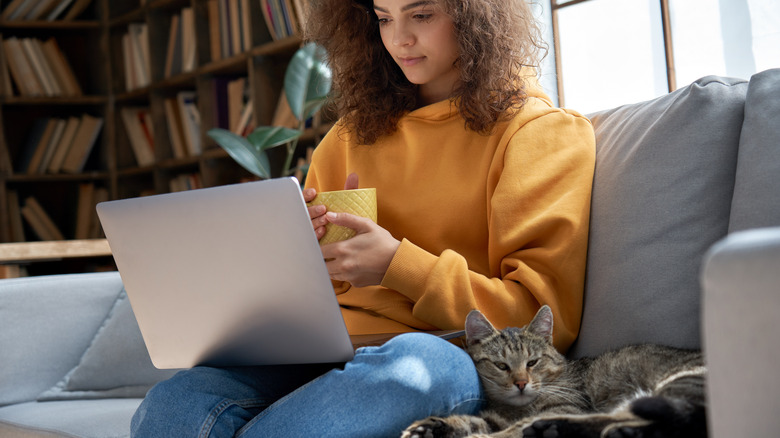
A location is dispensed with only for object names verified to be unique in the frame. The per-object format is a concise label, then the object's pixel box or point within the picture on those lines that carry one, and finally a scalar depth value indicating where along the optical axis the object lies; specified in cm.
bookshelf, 359
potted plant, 278
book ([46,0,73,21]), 406
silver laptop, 91
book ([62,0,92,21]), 416
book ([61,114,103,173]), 412
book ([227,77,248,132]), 349
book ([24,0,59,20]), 403
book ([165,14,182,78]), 382
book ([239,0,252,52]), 333
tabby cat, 87
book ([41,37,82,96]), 408
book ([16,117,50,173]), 404
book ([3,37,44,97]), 396
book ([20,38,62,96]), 397
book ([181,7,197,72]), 368
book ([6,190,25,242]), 399
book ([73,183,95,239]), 420
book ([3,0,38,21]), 397
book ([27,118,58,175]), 403
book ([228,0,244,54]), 339
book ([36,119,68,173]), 405
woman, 99
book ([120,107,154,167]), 409
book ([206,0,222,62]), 355
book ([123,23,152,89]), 402
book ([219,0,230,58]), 346
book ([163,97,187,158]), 388
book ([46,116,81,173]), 408
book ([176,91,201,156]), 378
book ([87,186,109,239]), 422
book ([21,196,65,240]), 404
